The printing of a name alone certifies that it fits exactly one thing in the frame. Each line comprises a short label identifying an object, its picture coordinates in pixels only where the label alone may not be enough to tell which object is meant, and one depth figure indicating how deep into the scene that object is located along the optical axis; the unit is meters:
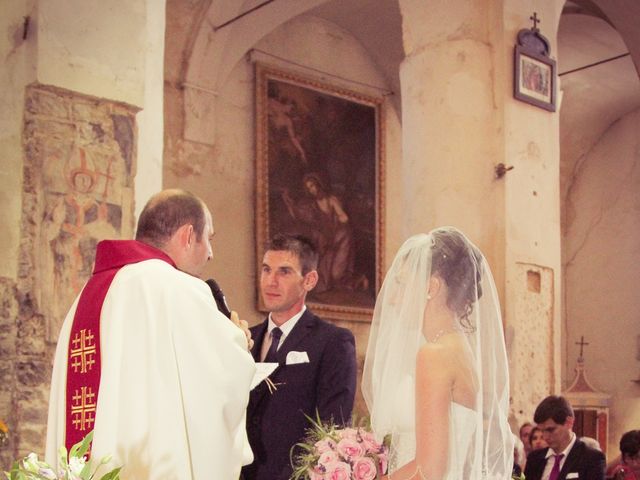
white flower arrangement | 2.49
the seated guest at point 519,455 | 6.11
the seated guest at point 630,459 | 6.59
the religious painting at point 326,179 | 13.34
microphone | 3.69
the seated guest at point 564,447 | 5.81
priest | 3.12
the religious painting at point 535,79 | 8.75
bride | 3.14
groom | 4.03
